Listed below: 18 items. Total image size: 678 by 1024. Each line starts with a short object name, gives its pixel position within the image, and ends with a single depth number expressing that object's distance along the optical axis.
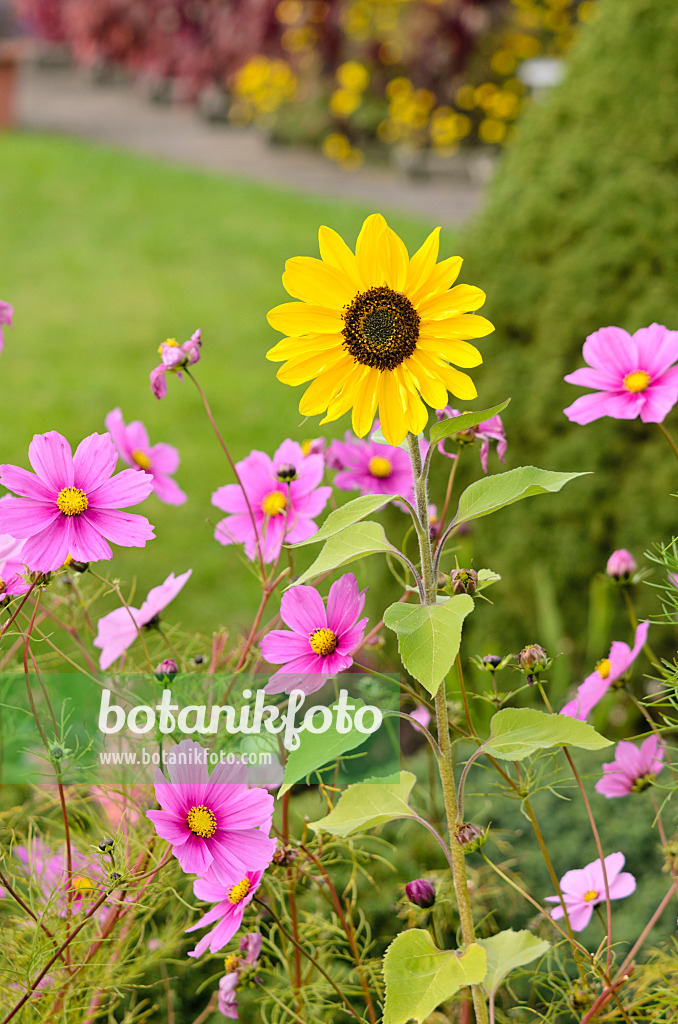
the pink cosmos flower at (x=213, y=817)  1.40
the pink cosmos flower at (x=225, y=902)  1.43
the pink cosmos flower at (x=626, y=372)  1.52
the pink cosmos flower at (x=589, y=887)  1.54
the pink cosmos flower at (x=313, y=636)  1.44
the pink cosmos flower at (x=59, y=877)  1.48
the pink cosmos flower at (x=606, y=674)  1.52
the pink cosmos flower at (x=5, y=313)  1.57
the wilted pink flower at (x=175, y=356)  1.53
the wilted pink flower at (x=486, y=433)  1.51
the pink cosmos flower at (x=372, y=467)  1.63
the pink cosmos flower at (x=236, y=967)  1.47
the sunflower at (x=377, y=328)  1.40
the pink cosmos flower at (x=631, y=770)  1.56
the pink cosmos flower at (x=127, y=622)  1.53
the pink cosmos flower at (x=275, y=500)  1.57
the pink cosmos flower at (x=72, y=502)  1.40
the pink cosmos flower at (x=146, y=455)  1.62
